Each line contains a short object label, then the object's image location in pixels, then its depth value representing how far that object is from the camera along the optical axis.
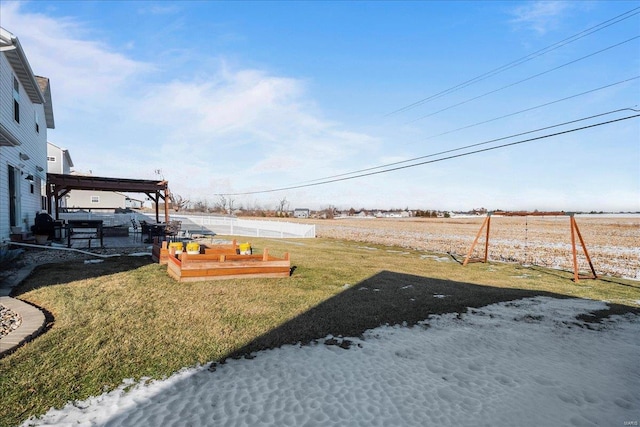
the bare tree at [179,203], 70.20
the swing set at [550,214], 10.17
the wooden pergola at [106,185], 15.14
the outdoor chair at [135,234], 15.16
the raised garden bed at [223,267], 7.36
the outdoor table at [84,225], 12.29
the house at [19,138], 9.66
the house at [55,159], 28.31
